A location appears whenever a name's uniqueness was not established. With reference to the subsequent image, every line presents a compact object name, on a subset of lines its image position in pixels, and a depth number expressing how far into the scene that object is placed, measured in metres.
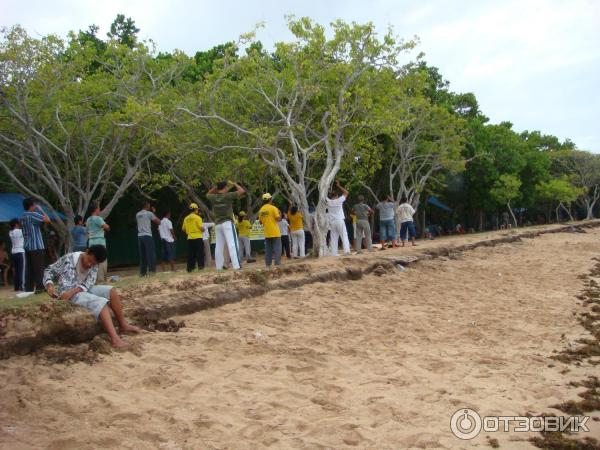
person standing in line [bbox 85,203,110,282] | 10.54
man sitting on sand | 5.74
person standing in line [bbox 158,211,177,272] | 13.63
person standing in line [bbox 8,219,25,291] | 11.29
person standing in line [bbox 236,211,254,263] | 15.37
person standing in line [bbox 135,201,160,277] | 11.84
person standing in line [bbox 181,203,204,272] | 11.47
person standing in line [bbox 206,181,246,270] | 10.27
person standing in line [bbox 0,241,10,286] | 16.18
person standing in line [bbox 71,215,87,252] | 11.99
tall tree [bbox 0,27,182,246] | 15.18
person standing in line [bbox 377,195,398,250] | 16.27
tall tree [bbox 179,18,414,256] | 13.82
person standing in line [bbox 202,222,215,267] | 14.95
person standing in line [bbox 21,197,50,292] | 9.11
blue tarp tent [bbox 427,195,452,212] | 35.84
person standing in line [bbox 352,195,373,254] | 14.66
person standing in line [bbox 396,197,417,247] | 16.94
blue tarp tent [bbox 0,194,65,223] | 17.81
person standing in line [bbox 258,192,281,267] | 11.29
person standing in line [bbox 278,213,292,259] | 15.75
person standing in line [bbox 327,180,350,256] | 13.19
